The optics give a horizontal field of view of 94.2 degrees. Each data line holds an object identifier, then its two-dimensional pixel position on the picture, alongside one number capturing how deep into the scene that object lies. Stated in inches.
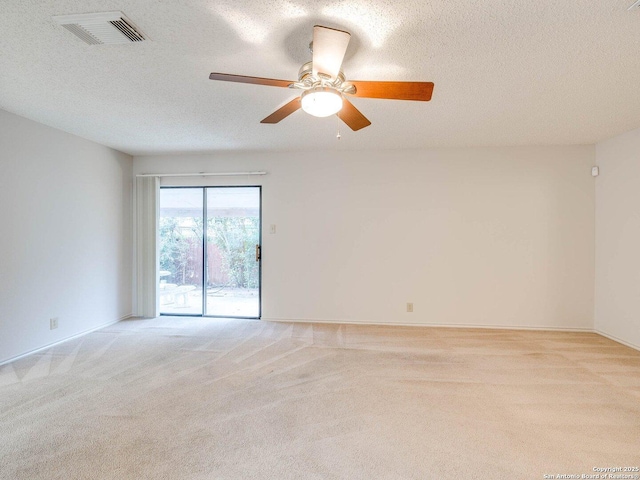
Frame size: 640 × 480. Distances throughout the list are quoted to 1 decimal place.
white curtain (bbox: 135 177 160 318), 176.7
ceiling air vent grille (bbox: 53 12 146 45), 63.4
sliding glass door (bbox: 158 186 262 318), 177.3
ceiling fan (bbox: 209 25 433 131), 63.8
